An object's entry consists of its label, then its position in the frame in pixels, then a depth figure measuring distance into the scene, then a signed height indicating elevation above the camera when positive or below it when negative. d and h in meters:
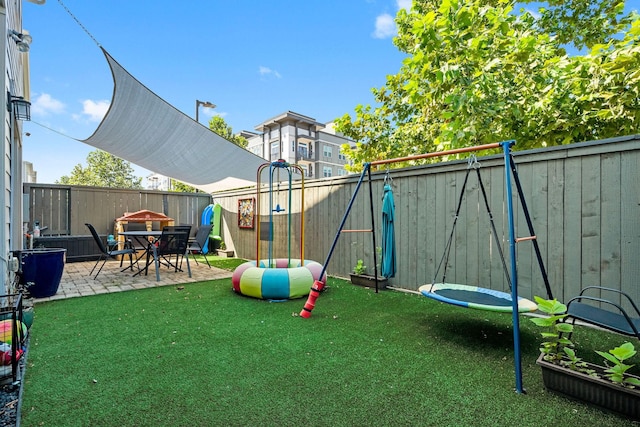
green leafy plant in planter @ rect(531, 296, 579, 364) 1.72 -0.62
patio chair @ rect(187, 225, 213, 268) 6.18 -0.56
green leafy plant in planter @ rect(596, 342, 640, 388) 1.51 -0.75
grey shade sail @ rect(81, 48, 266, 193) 4.47 +1.18
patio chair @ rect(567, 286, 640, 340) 1.71 -0.61
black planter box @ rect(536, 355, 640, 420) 1.53 -0.90
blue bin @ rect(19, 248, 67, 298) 3.70 -0.70
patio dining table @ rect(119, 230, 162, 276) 5.03 -0.55
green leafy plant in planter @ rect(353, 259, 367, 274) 4.79 -0.85
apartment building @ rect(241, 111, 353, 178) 25.86 +5.81
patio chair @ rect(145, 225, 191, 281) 5.13 -0.53
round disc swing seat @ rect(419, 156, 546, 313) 2.31 -0.71
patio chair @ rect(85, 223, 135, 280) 4.89 -0.60
